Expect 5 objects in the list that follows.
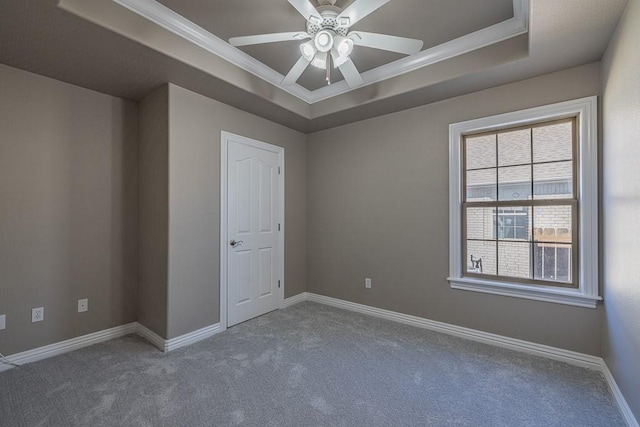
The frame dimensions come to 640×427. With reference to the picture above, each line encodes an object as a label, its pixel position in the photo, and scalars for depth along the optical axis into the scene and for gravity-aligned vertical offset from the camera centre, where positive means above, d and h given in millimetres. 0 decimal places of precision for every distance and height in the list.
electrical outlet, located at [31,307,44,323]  2408 -849
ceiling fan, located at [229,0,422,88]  1698 +1153
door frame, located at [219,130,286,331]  3076 -90
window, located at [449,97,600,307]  2295 +94
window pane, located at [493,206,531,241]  2629 -81
